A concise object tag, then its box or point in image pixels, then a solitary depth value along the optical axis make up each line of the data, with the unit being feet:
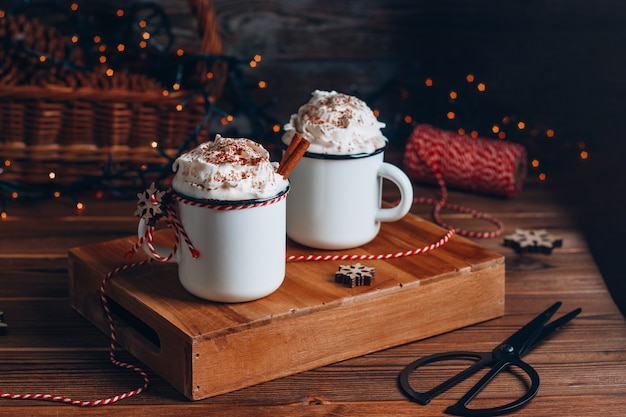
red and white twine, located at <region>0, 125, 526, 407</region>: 4.60
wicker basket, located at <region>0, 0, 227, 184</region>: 4.47
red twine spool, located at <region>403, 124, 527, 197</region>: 4.64
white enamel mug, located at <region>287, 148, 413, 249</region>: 3.60
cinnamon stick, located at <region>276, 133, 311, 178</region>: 3.41
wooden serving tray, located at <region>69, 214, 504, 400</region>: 3.26
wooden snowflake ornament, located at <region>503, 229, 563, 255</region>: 4.17
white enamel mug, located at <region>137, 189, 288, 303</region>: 3.27
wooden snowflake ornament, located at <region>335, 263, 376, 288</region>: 3.47
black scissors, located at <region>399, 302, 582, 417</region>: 3.23
